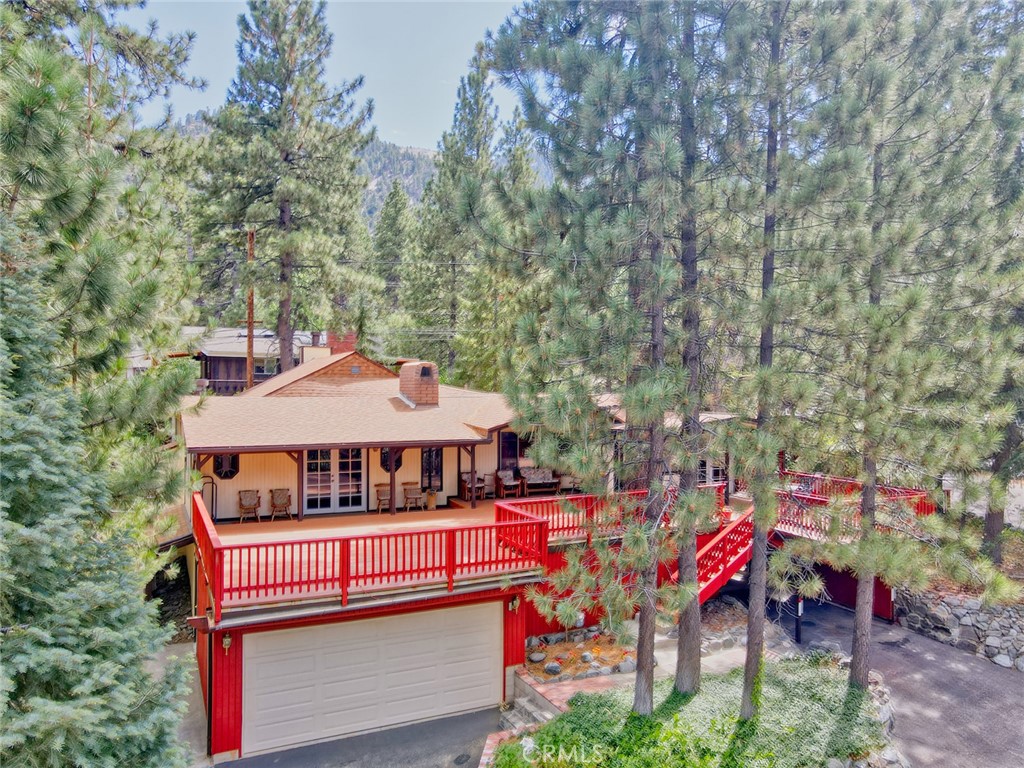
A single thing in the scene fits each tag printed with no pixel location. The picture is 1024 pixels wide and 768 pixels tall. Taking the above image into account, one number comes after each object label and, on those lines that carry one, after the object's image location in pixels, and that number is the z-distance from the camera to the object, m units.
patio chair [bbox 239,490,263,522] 12.65
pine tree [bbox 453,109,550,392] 8.91
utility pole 21.34
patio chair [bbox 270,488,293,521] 12.88
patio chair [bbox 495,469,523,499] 14.69
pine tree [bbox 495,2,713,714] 7.95
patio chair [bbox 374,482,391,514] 13.72
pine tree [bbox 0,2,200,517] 5.11
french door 13.40
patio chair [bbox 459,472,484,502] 14.55
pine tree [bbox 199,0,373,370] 21.27
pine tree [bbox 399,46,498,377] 28.14
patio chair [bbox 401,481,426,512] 13.80
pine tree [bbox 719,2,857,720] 7.84
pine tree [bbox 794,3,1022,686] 7.89
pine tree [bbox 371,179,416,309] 41.50
